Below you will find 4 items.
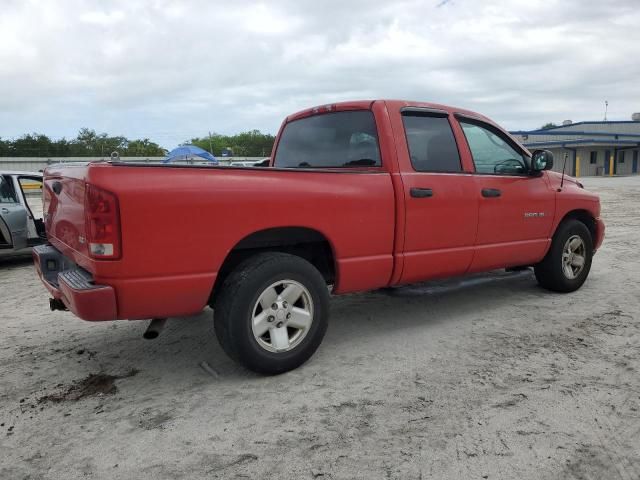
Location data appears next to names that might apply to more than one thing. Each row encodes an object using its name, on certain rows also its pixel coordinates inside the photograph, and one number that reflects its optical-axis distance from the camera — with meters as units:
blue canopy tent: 21.98
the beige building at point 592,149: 45.12
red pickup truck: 2.91
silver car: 7.63
